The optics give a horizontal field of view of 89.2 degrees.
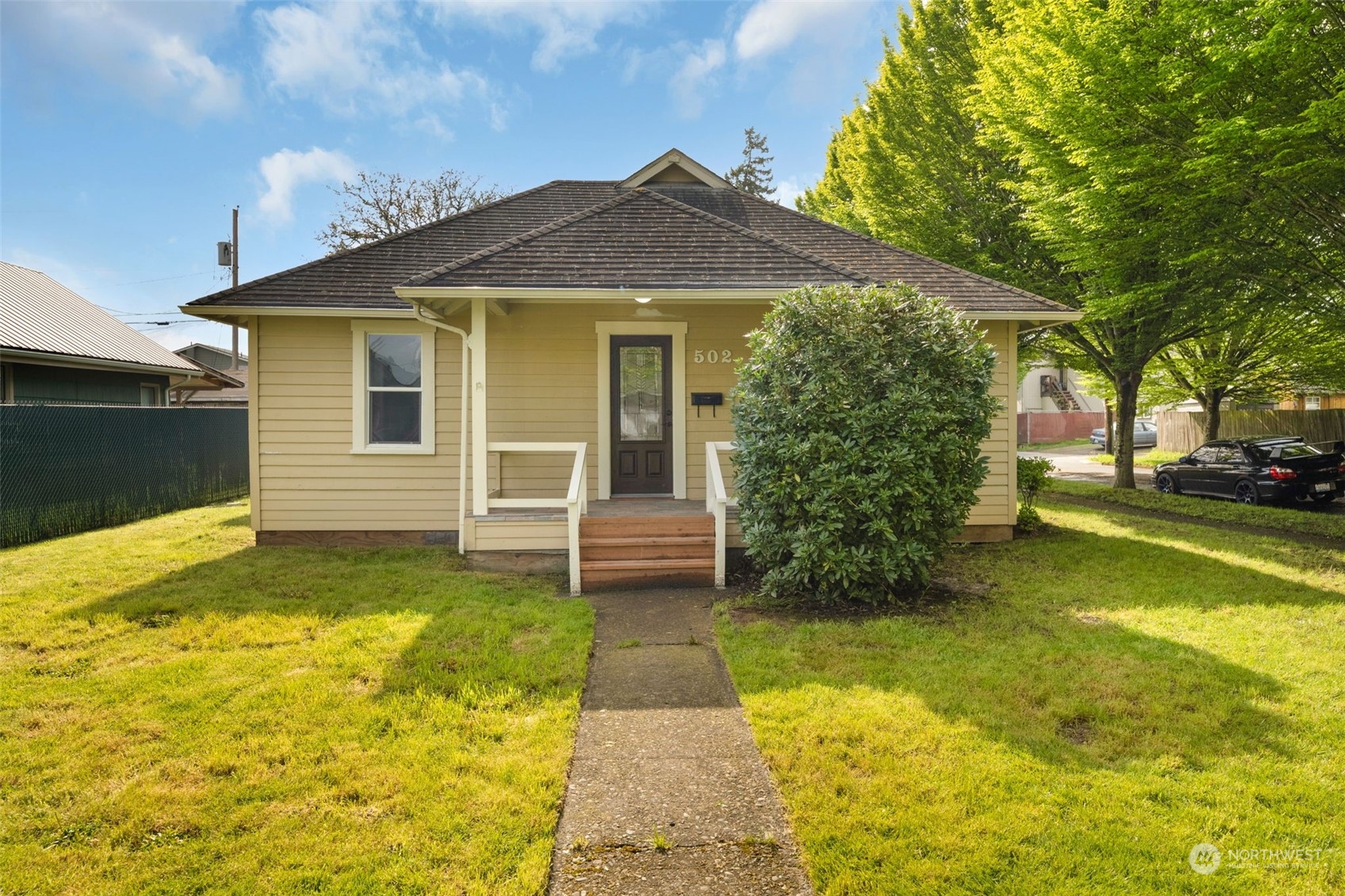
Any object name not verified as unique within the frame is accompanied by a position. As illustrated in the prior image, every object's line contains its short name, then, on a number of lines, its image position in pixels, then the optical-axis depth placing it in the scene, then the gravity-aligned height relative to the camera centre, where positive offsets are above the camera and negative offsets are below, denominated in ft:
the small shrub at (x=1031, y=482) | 32.55 -2.60
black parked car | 40.45 -2.35
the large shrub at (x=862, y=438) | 18.62 -0.25
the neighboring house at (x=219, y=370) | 87.25 +7.62
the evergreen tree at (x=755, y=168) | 139.33 +53.69
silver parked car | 107.65 -0.82
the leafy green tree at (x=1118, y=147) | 30.71 +14.20
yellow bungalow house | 27.84 +1.62
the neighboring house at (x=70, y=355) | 41.14 +4.52
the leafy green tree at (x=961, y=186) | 45.68 +18.10
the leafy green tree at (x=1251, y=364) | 50.24 +5.70
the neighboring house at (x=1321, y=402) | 81.97 +3.73
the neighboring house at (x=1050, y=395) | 149.07 +7.97
